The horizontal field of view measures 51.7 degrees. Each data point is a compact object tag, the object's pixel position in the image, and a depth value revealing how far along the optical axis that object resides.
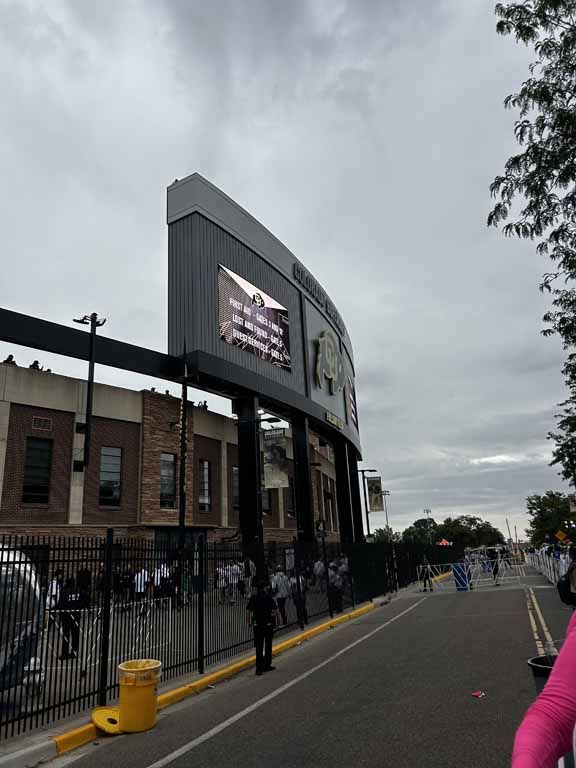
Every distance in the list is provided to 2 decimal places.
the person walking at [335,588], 19.95
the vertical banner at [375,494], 50.78
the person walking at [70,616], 8.91
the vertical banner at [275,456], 30.67
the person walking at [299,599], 16.83
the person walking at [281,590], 16.16
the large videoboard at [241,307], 26.80
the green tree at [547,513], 62.68
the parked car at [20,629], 7.31
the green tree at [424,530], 156.38
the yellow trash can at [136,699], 7.73
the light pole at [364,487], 55.08
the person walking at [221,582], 12.34
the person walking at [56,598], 8.23
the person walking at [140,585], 10.30
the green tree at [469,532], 153.62
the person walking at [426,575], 29.77
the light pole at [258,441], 26.70
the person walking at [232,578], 12.80
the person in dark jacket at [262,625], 11.17
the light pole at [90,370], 23.50
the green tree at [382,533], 151.75
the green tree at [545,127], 10.08
